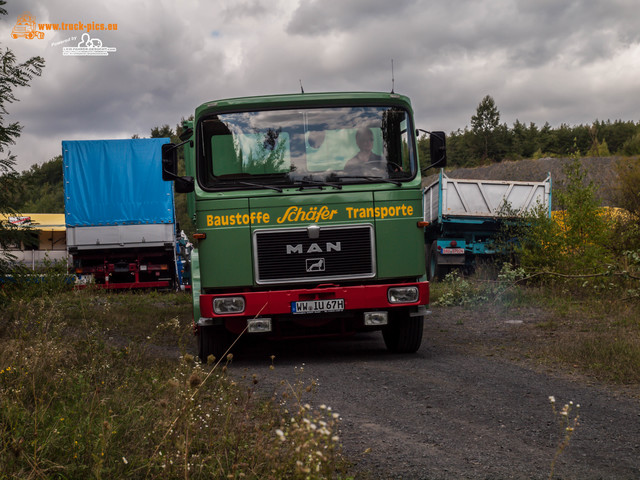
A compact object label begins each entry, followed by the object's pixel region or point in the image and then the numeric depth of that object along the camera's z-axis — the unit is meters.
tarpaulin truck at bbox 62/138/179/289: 19.03
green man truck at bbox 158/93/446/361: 7.57
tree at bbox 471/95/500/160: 80.88
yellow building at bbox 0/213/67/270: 26.27
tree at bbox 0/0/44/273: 8.48
